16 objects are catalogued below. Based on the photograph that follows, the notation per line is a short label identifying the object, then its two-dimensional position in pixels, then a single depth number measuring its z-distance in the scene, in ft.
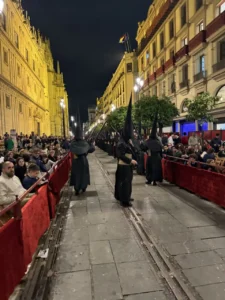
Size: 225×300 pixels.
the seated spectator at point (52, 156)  35.03
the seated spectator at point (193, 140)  46.85
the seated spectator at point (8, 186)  15.25
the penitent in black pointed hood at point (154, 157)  30.71
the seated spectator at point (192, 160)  27.32
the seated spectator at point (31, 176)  18.95
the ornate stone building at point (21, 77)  87.66
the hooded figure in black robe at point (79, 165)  27.76
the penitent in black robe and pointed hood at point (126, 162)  22.20
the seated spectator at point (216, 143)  41.98
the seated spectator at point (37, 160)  27.66
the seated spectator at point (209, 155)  27.78
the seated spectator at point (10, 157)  26.04
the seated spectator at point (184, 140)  65.46
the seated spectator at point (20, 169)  23.28
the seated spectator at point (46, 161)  30.51
